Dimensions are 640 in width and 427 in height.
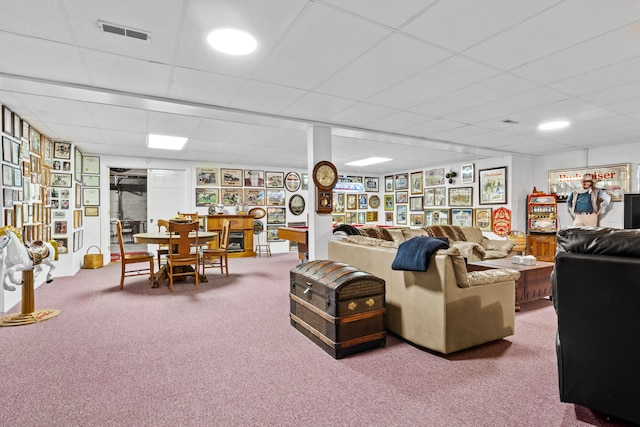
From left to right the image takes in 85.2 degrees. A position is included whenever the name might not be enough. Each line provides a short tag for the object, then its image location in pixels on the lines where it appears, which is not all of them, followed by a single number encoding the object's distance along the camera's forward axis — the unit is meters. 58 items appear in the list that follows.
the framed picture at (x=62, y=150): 6.38
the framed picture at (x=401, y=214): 11.01
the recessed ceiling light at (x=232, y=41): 2.56
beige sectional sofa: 2.81
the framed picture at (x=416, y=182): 10.42
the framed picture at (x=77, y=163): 6.94
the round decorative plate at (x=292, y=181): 10.16
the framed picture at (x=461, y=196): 8.92
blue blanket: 2.85
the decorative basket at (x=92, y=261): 7.09
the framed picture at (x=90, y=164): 7.72
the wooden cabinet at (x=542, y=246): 7.34
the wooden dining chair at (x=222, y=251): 6.07
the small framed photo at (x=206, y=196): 8.95
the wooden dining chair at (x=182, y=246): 5.12
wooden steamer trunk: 2.86
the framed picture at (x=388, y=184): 11.51
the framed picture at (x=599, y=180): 6.62
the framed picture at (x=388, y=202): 11.53
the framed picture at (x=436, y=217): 9.63
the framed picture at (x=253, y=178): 9.62
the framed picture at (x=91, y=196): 7.67
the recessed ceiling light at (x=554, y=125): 5.10
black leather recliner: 1.80
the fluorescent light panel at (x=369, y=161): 8.72
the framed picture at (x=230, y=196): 9.29
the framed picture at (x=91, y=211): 7.68
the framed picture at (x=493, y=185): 8.06
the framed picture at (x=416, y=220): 10.44
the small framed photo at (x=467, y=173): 8.84
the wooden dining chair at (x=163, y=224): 5.85
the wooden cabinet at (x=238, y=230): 8.84
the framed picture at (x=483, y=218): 8.41
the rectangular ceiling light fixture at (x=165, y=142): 6.16
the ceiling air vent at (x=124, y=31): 2.45
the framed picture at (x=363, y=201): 11.53
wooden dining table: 5.32
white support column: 5.13
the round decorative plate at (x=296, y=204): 10.24
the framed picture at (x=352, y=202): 11.27
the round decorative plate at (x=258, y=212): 9.62
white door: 8.52
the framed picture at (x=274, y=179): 9.89
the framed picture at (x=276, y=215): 9.91
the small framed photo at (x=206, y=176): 8.95
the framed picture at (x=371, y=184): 11.64
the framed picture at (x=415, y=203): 10.44
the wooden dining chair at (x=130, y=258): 5.24
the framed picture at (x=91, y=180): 7.70
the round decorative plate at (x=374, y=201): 11.77
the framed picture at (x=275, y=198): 9.91
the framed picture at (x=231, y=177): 9.28
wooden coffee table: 4.22
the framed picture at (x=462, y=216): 8.94
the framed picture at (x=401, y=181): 10.90
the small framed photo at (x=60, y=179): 6.34
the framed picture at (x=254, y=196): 9.63
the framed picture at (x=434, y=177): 9.75
